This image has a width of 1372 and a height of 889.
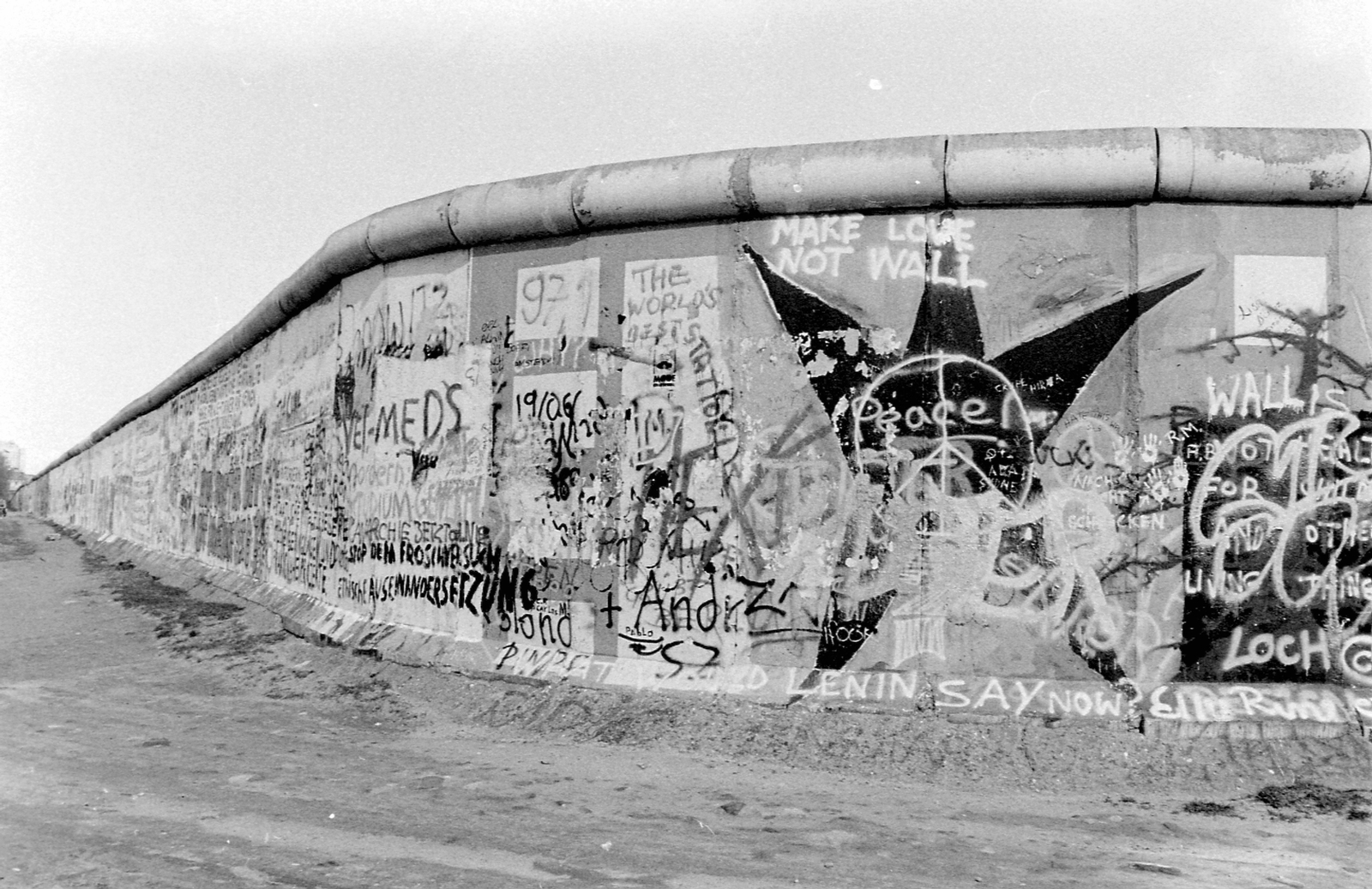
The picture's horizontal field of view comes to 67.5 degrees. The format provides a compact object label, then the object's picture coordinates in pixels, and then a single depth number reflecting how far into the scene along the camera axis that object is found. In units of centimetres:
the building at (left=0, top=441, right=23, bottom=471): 12170
